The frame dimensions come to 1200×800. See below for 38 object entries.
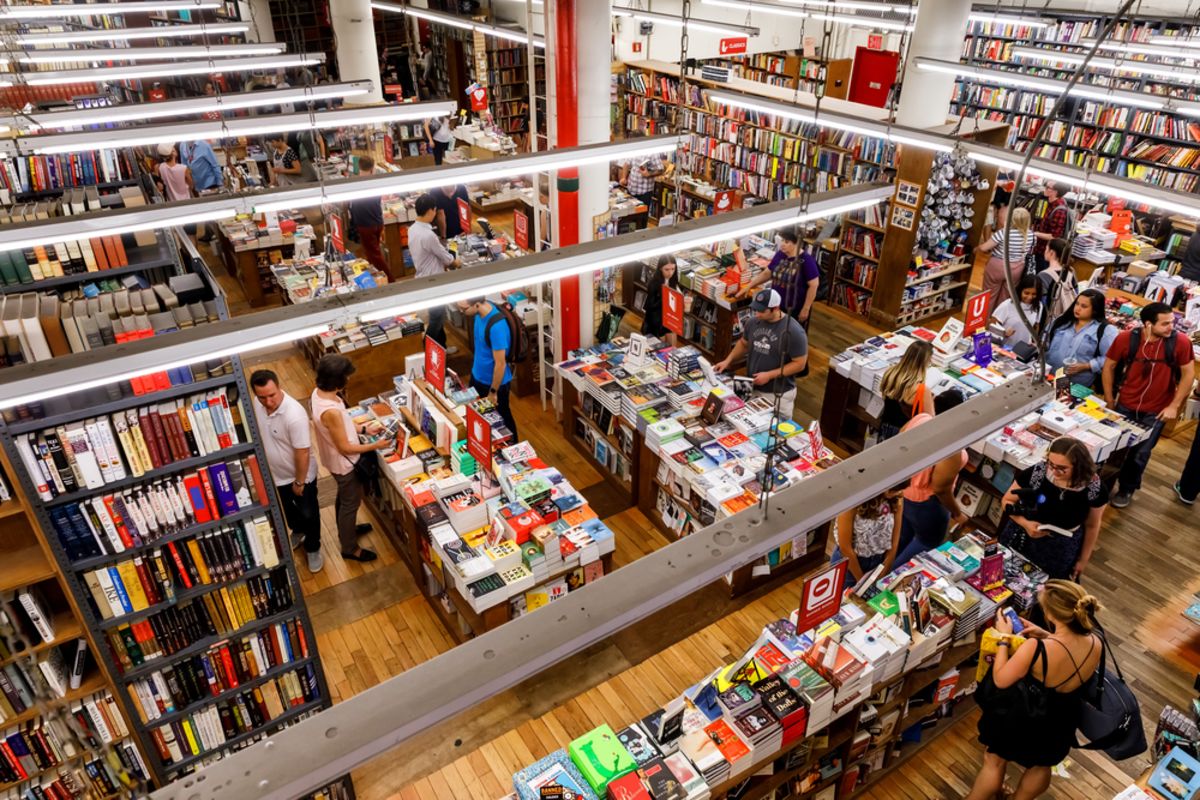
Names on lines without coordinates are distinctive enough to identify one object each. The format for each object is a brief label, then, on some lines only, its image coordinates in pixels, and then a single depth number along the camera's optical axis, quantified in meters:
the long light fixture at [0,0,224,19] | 8.69
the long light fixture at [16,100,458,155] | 5.23
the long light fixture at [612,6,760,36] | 8.91
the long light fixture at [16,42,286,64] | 8.57
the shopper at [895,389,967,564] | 4.96
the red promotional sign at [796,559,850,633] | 3.37
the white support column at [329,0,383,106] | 12.67
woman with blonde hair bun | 3.62
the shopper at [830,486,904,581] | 4.71
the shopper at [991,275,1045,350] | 7.23
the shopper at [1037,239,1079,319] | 7.37
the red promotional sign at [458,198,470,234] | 9.27
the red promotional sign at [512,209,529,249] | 7.86
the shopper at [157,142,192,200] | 10.20
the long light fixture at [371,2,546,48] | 9.92
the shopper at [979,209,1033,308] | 7.61
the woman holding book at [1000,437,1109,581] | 4.62
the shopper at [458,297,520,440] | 6.37
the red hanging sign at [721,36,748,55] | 12.02
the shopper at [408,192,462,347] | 7.73
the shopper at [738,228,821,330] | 7.70
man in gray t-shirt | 6.36
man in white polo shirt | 5.08
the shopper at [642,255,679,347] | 7.61
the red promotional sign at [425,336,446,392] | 5.68
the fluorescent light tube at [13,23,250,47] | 9.23
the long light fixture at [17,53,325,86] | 7.77
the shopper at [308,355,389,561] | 5.41
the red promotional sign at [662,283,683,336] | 6.34
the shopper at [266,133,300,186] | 12.04
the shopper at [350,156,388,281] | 10.44
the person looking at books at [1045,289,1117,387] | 6.77
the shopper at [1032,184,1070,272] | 9.43
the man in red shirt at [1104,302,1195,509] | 6.15
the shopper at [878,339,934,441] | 5.64
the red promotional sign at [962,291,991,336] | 6.58
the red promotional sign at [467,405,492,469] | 5.04
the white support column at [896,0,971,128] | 8.40
